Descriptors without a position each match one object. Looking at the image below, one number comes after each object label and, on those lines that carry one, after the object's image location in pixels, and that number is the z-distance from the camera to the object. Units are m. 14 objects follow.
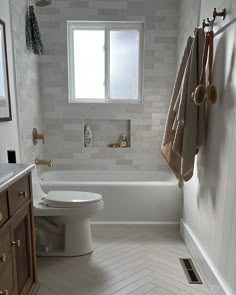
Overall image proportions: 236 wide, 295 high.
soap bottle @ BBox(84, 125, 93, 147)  3.08
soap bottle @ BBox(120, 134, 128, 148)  3.11
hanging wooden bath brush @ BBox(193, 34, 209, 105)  1.61
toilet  1.96
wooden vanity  1.15
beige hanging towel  1.75
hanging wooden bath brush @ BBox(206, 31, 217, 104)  1.60
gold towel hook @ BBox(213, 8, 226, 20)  1.51
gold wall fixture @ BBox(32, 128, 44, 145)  2.64
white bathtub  2.52
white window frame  2.95
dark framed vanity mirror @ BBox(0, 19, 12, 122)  1.88
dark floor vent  1.80
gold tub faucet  2.52
